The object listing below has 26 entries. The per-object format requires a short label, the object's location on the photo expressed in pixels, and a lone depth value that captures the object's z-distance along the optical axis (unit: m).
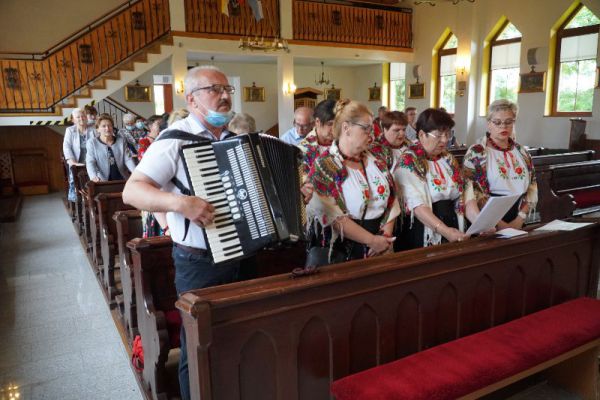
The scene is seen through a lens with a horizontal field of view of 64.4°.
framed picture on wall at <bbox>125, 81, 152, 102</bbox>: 11.78
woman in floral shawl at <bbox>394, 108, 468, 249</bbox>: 2.32
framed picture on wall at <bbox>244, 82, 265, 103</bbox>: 13.52
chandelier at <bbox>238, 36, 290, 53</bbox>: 8.60
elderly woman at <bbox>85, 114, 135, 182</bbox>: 4.66
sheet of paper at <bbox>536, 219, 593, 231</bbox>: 2.27
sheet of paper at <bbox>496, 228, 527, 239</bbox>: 2.13
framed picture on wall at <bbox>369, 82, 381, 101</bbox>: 14.24
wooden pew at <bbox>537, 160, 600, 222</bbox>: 4.56
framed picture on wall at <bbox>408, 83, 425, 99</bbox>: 12.35
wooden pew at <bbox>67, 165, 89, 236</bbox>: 5.16
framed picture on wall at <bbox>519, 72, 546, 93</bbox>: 9.58
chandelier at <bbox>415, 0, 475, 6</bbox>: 10.21
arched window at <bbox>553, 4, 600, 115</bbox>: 8.91
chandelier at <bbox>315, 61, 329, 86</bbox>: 14.36
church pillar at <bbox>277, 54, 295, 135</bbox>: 10.86
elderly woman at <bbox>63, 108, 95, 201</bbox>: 5.77
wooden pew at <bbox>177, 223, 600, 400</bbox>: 1.42
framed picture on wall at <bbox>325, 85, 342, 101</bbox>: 14.67
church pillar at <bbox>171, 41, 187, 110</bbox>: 9.62
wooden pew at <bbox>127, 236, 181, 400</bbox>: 2.10
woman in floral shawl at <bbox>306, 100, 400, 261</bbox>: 2.11
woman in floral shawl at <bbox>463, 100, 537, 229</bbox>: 2.66
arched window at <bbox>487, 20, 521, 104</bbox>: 10.24
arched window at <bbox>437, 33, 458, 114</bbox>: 11.65
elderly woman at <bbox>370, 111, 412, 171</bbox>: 3.39
